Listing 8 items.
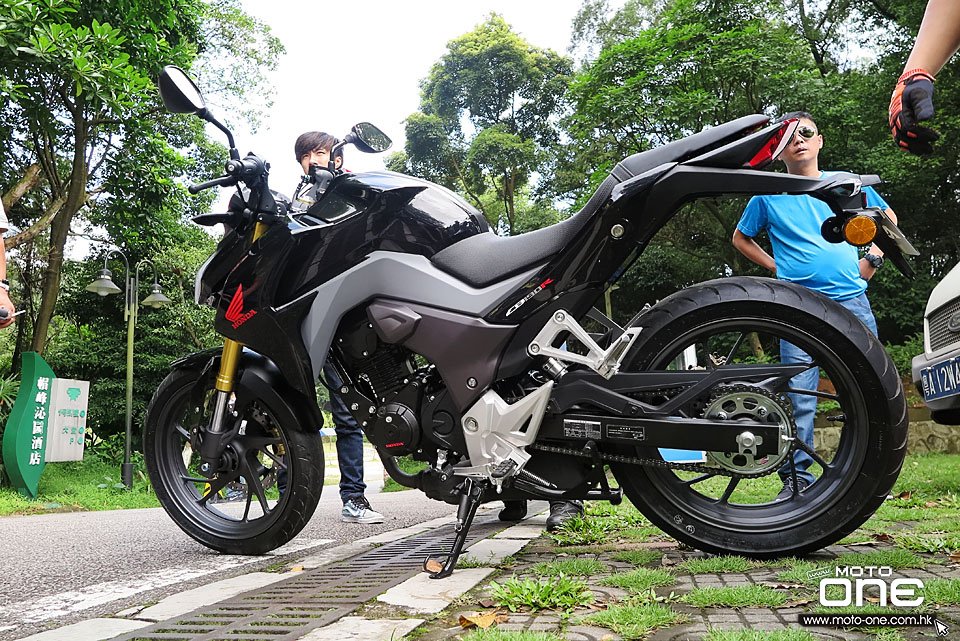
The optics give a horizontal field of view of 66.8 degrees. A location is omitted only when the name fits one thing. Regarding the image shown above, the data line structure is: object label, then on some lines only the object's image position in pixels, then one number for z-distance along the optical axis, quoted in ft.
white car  8.18
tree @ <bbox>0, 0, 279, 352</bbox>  27.55
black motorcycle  7.75
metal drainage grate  6.02
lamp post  42.76
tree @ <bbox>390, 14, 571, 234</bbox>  102.37
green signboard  33.88
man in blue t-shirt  11.88
